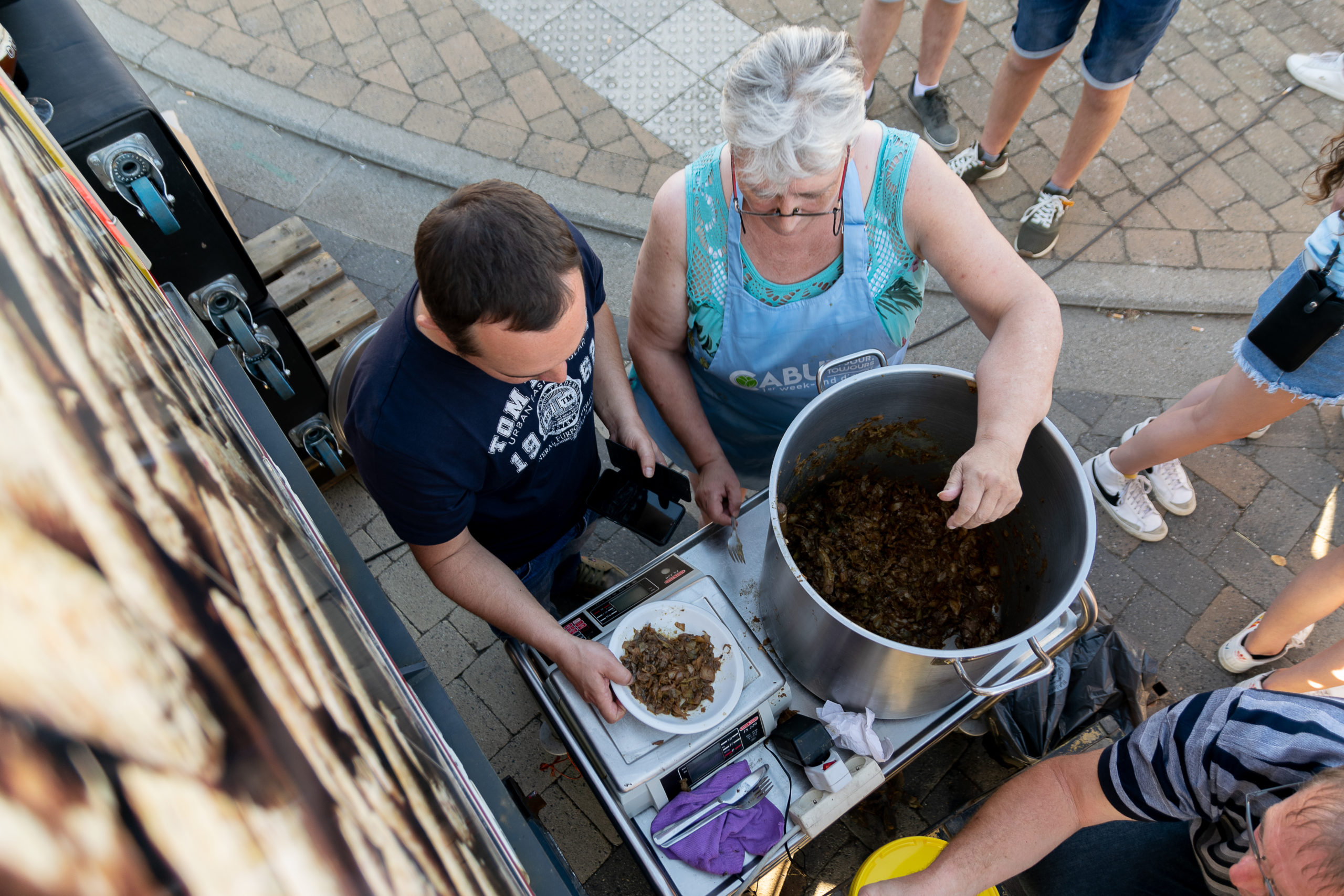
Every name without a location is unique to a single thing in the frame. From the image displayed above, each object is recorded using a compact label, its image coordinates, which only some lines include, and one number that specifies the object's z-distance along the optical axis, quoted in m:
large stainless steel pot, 1.44
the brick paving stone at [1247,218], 3.98
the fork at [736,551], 2.00
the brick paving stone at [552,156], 4.24
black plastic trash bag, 2.41
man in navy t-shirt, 1.48
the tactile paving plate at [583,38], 4.55
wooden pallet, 3.40
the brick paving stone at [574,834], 2.77
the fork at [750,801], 1.65
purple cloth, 1.63
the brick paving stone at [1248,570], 3.18
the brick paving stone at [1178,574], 3.20
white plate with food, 1.62
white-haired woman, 1.59
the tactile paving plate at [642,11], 4.70
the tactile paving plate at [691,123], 4.33
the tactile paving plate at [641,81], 4.44
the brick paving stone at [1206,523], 3.30
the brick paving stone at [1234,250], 3.90
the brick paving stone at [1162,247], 3.94
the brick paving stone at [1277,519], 3.28
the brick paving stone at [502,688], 3.04
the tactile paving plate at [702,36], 4.56
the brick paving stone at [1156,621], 3.11
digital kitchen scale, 1.59
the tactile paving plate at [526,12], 4.65
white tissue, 1.68
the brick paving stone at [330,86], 4.41
